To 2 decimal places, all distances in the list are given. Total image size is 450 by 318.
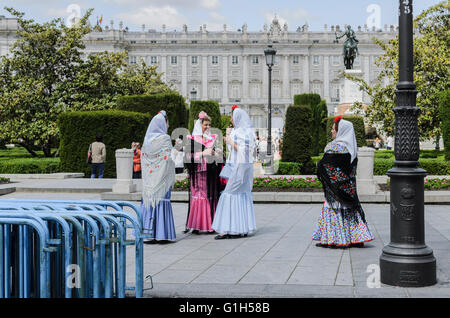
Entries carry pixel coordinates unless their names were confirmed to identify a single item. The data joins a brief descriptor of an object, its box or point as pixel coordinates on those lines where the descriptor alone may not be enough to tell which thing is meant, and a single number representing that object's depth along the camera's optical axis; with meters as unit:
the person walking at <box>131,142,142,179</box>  16.05
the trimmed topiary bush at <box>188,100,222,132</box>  23.31
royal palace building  93.88
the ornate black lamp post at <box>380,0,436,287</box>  5.37
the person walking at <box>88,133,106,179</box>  17.23
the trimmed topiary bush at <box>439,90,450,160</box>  17.45
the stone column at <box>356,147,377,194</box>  12.99
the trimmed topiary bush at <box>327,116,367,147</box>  22.95
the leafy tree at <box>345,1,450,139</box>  24.09
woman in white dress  8.26
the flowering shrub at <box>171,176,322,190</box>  13.99
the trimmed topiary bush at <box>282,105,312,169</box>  20.42
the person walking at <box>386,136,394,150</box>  45.78
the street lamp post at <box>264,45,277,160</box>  20.91
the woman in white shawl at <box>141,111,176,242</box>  7.95
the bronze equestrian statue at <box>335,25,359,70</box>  33.88
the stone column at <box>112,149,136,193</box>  13.73
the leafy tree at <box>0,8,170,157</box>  25.44
